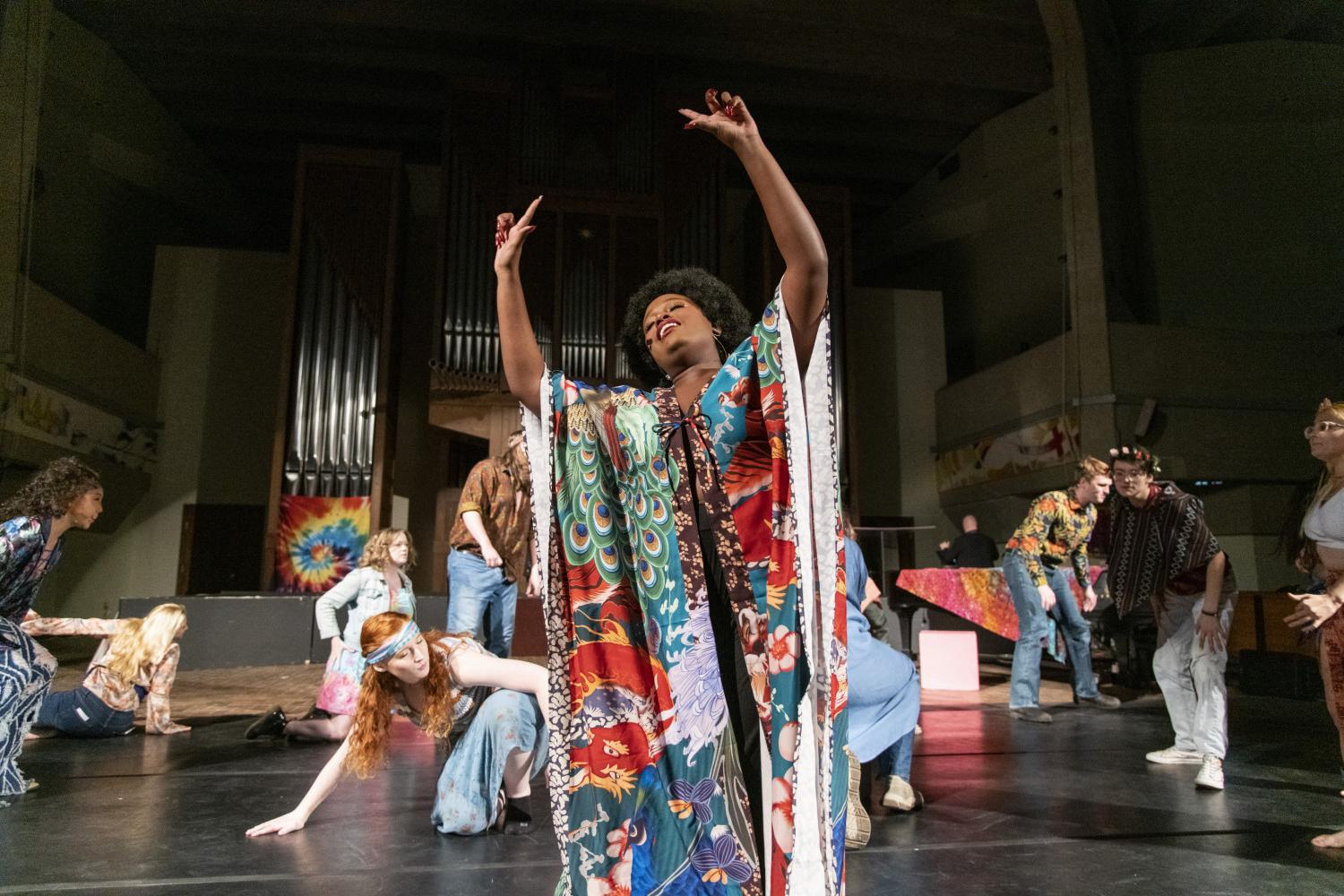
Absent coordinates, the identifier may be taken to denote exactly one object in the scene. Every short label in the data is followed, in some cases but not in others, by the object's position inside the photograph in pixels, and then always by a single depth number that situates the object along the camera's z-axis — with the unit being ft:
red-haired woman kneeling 8.14
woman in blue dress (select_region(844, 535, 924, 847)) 8.52
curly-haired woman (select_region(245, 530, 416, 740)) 13.53
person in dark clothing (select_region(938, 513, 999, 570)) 25.75
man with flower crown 10.99
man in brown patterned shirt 13.78
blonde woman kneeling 13.50
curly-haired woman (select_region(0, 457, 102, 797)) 9.60
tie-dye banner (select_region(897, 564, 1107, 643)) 19.86
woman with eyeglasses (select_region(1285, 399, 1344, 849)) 8.23
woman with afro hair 4.18
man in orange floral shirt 16.71
